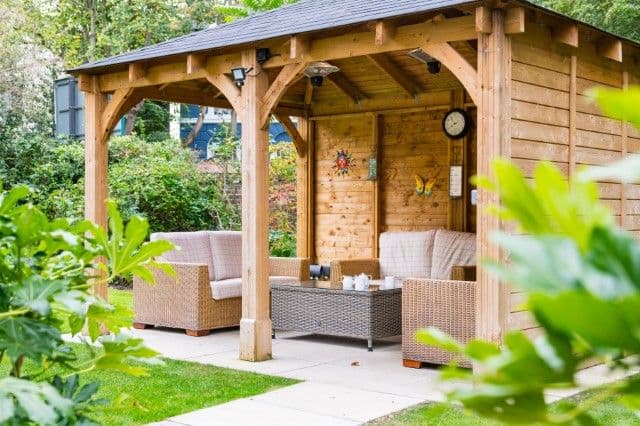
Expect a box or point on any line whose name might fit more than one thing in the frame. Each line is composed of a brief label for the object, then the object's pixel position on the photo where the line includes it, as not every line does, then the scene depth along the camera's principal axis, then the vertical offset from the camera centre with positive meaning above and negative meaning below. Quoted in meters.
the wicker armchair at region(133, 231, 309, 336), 8.27 -0.85
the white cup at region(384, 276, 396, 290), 7.88 -0.78
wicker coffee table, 7.27 -0.98
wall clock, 8.98 +0.76
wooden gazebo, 5.74 +0.83
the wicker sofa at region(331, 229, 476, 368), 6.42 -0.72
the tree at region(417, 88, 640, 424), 0.50 -0.05
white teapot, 7.66 -0.75
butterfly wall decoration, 9.45 +0.12
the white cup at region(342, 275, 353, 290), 7.75 -0.76
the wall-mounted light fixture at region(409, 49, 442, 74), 7.74 +1.21
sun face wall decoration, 10.23 +0.41
